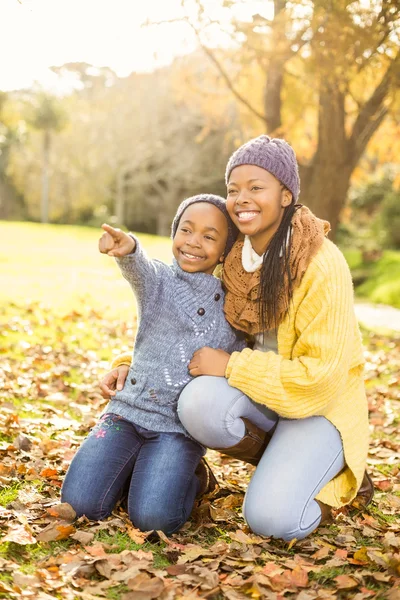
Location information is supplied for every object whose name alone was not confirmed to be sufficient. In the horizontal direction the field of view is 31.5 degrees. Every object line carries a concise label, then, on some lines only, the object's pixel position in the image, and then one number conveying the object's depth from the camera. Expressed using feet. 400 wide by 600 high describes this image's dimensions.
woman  9.70
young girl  10.07
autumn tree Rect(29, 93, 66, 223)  91.56
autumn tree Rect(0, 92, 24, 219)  112.47
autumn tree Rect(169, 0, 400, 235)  22.85
